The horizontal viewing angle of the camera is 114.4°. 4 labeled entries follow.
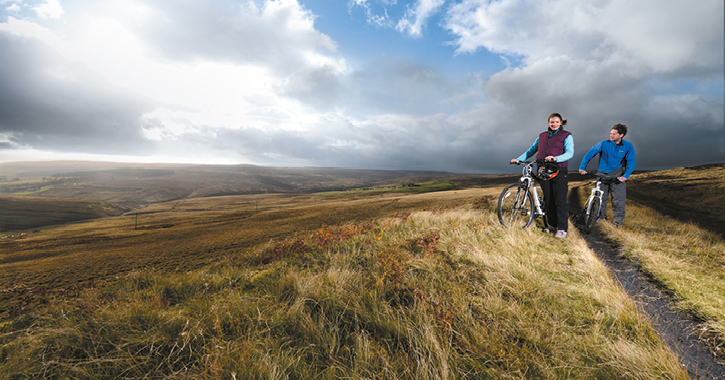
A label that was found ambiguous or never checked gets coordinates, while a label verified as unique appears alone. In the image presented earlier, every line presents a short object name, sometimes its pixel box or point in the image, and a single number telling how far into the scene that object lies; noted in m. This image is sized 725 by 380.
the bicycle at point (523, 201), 6.64
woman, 5.94
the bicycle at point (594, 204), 7.24
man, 7.00
